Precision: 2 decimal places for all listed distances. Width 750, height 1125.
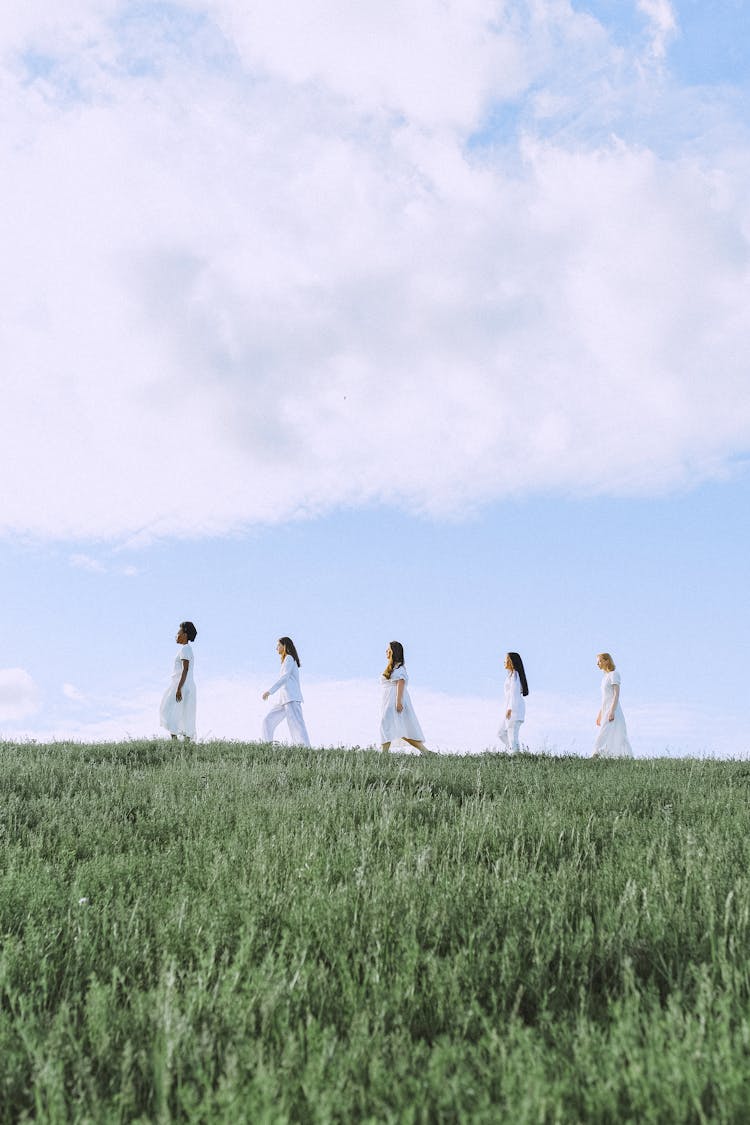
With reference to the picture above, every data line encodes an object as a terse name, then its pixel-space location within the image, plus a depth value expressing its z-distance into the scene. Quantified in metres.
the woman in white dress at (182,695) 17.53
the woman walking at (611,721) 17.06
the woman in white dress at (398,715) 16.14
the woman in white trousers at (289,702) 16.48
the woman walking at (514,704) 17.52
